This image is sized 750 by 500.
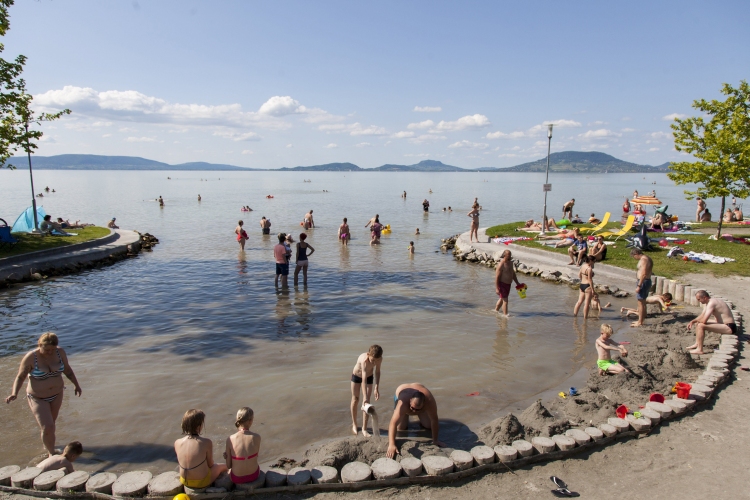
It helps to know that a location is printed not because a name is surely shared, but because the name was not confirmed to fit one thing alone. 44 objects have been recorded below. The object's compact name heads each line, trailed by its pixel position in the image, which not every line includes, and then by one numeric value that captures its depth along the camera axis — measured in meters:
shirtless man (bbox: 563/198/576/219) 29.77
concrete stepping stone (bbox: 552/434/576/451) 6.01
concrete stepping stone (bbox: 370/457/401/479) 5.44
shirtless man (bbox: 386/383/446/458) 6.10
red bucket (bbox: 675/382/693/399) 7.30
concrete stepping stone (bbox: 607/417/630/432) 6.45
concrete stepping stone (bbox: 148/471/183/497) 5.12
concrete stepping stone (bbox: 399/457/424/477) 5.50
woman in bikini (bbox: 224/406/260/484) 5.26
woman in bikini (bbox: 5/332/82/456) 6.22
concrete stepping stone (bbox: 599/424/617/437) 6.32
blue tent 23.23
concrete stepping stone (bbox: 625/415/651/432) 6.47
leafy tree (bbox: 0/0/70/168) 18.42
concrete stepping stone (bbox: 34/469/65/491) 5.22
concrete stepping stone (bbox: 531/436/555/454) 5.98
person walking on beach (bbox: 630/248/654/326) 11.52
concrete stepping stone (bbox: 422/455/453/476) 5.51
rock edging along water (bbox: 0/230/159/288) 17.03
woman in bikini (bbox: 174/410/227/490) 5.13
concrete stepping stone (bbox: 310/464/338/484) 5.39
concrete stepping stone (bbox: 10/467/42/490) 5.28
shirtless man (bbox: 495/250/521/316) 12.62
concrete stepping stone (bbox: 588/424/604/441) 6.25
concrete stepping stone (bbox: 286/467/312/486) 5.37
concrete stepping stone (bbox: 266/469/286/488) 5.34
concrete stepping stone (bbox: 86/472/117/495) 5.16
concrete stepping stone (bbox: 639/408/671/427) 6.64
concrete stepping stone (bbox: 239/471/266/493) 5.23
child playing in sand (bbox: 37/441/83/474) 5.57
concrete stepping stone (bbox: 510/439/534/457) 5.89
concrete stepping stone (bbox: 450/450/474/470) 5.62
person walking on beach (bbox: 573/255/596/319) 12.47
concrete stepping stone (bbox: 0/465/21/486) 5.34
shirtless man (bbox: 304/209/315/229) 34.56
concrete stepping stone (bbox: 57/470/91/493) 5.19
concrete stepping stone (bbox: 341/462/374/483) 5.42
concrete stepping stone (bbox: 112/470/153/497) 5.11
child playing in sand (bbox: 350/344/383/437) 6.63
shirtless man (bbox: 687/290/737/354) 9.73
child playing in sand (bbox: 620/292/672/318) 12.89
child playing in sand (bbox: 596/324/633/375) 8.88
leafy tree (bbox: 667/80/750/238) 21.00
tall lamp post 24.12
